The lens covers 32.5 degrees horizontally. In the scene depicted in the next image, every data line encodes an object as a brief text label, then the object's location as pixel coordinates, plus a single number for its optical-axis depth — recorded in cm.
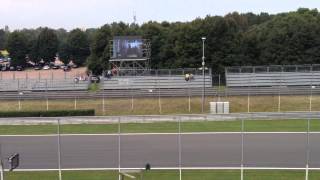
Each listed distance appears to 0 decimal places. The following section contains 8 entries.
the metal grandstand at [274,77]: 6500
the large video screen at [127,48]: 7556
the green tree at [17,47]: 13175
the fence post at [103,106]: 5076
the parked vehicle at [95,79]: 7889
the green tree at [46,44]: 14000
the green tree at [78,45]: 13975
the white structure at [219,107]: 4800
